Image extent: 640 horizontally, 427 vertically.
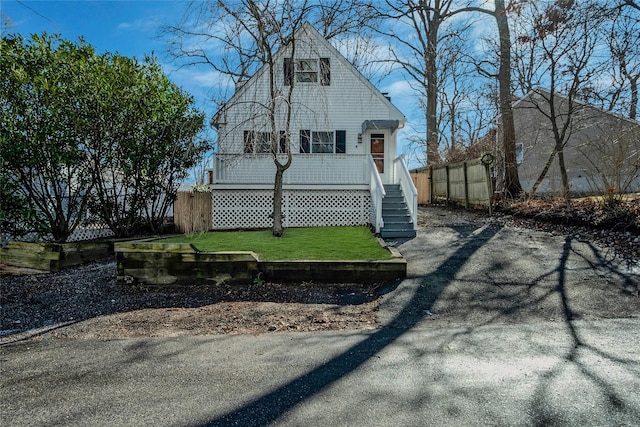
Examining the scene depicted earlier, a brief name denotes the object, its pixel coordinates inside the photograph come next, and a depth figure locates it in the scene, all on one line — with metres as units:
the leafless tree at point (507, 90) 13.60
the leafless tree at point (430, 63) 22.24
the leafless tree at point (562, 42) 11.82
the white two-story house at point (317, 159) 11.10
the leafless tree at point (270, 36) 9.21
